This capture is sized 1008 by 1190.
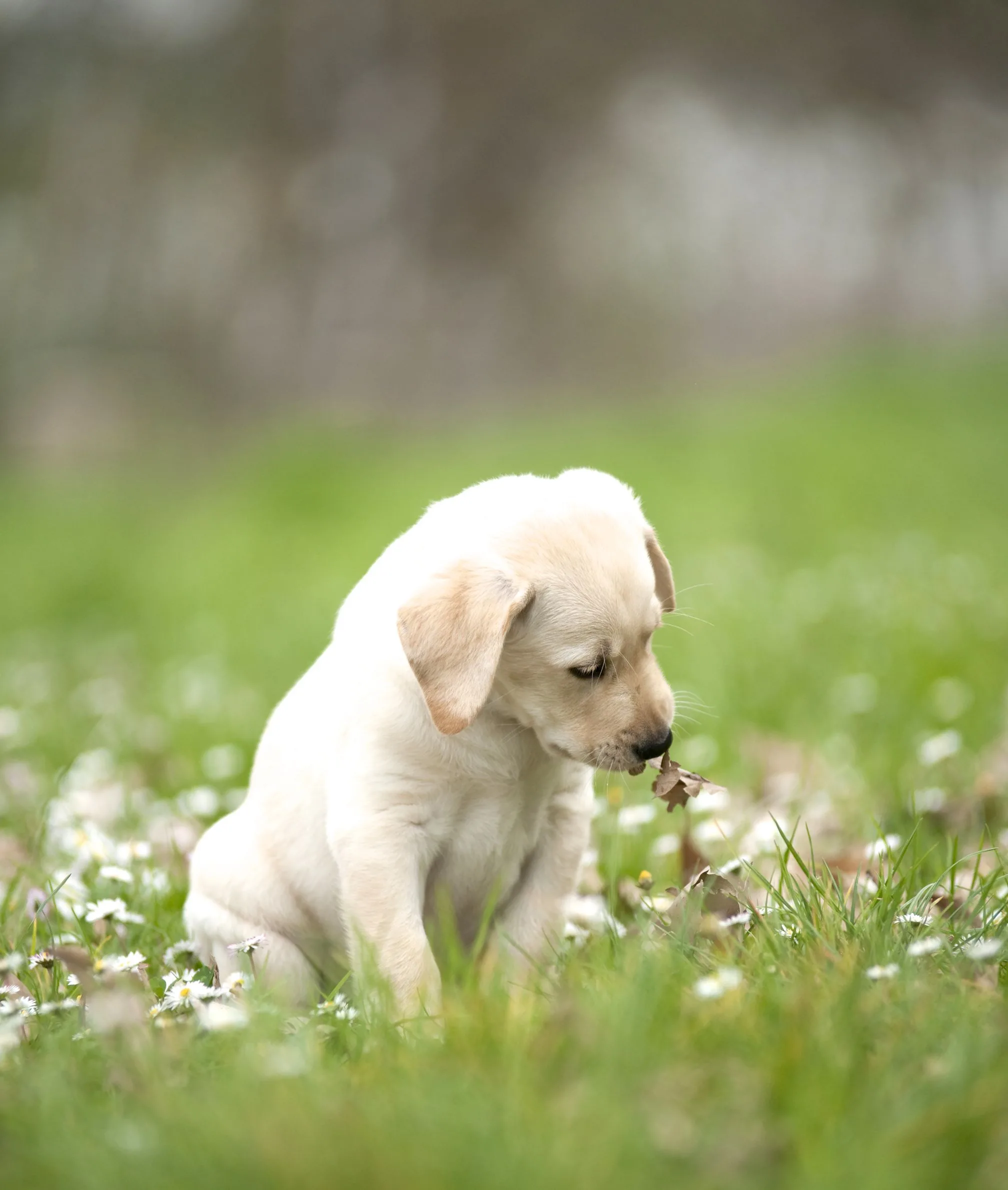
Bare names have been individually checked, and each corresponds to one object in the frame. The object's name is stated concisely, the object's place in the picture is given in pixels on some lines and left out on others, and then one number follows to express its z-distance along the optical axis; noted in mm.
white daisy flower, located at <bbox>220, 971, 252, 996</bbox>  2213
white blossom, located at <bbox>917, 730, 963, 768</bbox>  3531
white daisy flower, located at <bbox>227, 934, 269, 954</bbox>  2289
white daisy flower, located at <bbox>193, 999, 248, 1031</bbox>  1828
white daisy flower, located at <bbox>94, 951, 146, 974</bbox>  2236
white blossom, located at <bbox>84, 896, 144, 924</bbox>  2471
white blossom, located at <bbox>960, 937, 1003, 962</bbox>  1918
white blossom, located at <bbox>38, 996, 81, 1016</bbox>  2072
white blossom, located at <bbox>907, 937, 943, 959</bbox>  1979
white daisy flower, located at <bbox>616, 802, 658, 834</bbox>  3080
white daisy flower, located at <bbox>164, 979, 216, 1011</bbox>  2127
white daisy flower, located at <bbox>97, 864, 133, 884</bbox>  2686
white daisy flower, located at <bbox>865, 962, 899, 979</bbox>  1869
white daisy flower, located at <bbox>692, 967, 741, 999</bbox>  1783
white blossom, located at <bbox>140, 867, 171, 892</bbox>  2879
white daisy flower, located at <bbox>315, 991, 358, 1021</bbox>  2096
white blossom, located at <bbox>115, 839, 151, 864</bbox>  2973
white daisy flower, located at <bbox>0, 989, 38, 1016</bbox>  2092
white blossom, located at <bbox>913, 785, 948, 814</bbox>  3254
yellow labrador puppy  2248
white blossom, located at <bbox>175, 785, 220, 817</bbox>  3584
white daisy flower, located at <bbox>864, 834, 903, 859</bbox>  2425
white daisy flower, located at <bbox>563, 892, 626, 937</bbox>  2539
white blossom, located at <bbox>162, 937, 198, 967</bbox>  2588
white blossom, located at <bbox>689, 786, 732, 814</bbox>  3402
